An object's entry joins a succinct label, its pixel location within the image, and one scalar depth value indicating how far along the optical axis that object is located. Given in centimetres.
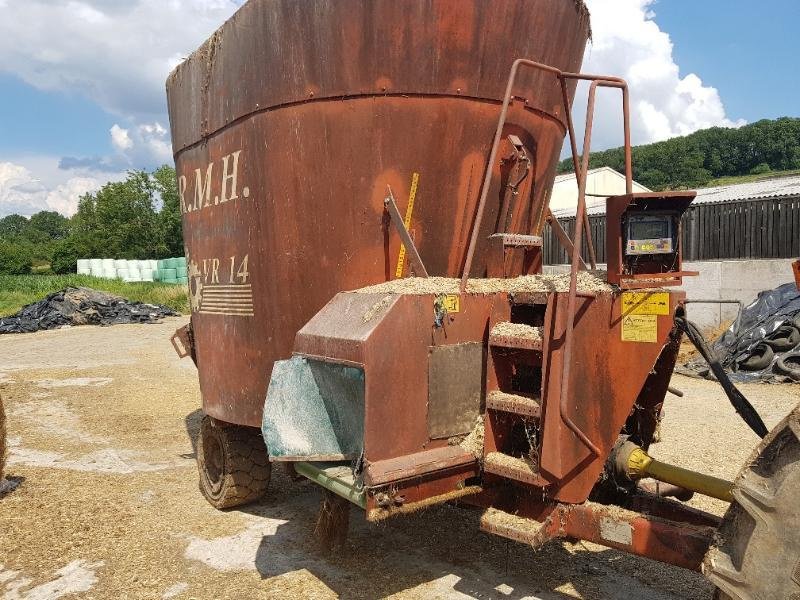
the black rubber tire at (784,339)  1115
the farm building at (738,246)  1400
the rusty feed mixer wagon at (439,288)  320
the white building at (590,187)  2611
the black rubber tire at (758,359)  1112
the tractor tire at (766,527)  226
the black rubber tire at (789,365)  1065
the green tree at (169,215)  5134
